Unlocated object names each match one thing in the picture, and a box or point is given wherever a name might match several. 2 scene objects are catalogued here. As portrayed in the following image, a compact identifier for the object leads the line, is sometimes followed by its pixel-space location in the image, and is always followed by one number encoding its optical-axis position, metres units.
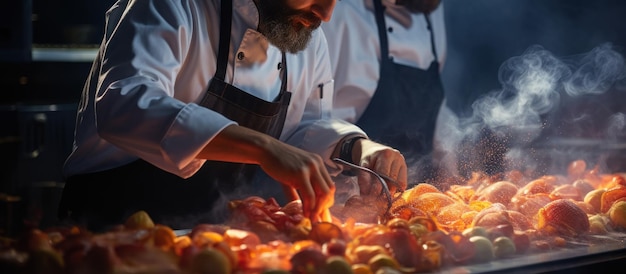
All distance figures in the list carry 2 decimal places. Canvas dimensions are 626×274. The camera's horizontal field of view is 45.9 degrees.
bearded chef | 1.92
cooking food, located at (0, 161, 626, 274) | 1.44
